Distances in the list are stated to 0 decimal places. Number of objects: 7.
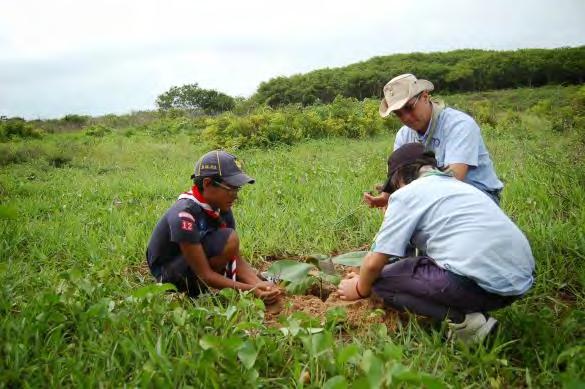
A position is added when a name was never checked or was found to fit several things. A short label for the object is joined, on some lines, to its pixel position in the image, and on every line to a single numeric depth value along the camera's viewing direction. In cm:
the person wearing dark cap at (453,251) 215
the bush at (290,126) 1038
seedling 295
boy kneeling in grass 267
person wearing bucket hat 303
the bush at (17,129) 1484
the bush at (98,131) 1662
